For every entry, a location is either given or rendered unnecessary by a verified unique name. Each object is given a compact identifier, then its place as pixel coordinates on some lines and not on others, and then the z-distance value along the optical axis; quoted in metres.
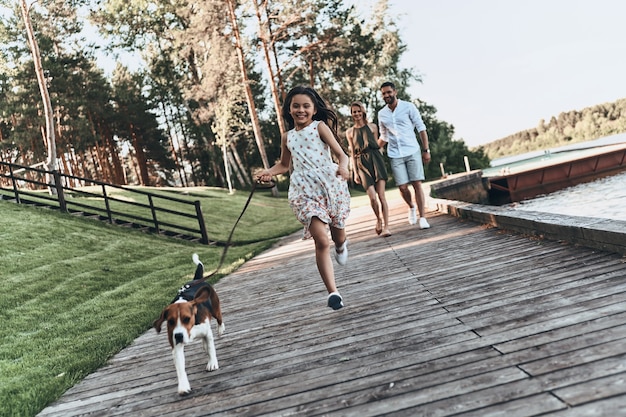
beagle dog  2.99
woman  8.10
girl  4.27
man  7.71
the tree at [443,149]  46.12
